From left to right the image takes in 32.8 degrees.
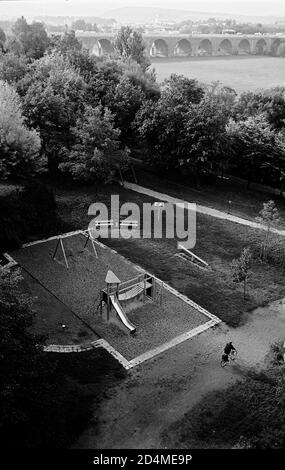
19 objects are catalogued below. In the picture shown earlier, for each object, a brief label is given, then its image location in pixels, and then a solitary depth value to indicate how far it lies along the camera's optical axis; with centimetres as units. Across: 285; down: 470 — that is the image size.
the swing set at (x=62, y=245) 2622
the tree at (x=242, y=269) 2398
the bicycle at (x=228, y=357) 1895
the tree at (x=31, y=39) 5637
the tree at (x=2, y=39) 5630
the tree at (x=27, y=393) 1391
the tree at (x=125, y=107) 4238
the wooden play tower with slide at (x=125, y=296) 2149
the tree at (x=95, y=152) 3431
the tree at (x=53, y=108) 3662
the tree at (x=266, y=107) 5085
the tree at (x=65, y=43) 5619
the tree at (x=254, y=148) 3881
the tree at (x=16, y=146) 2972
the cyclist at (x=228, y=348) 1886
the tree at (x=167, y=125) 3812
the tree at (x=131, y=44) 7394
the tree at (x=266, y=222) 2764
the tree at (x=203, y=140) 3703
